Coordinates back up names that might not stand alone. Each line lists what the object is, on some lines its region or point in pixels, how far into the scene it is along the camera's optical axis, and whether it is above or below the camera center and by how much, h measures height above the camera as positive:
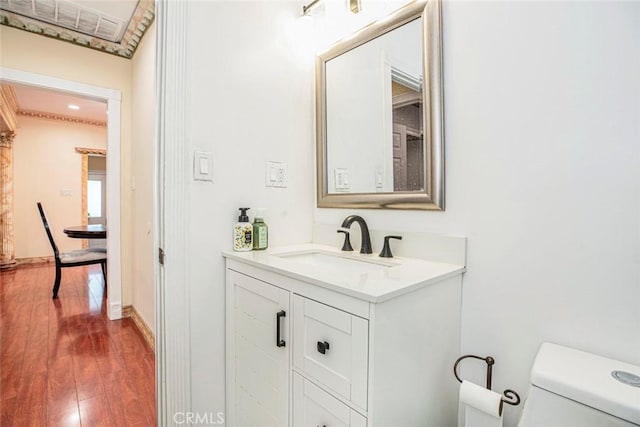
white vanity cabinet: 0.74 -0.41
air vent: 2.15 +1.51
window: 6.73 +0.38
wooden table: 3.34 -0.22
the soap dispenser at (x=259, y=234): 1.36 -0.10
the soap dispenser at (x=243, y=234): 1.32 -0.09
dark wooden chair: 3.28 -0.50
